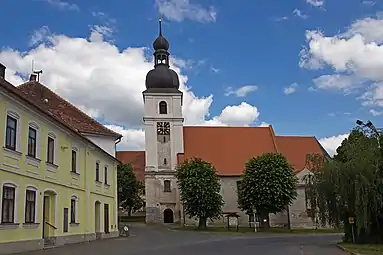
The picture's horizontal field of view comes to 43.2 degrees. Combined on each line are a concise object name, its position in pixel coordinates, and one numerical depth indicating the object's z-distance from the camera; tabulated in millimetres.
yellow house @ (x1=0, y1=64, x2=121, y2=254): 20312
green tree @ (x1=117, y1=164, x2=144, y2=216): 66750
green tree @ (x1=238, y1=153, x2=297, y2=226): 51094
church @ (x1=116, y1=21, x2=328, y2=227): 62531
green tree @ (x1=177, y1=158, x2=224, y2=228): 51812
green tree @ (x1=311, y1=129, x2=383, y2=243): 26234
